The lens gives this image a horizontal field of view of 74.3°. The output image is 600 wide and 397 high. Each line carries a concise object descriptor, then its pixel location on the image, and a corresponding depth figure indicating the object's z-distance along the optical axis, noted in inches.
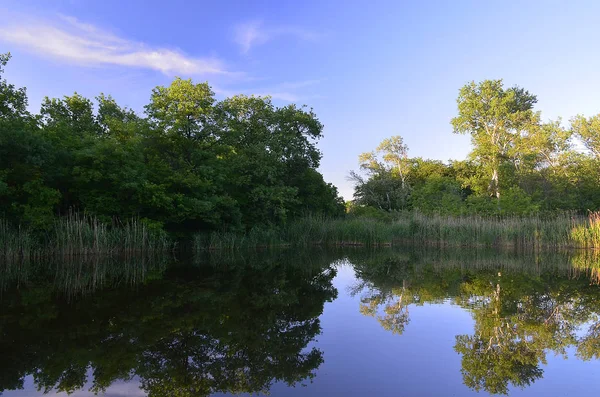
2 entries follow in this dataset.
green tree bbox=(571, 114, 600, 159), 1242.1
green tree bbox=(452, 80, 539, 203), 1182.9
